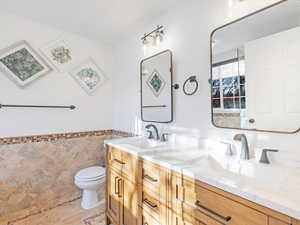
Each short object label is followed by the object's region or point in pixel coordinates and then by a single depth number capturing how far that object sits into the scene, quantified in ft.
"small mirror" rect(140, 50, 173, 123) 5.78
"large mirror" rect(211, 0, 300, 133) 3.29
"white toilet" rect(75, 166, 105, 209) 6.35
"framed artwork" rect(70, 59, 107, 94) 7.77
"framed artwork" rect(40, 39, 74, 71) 6.98
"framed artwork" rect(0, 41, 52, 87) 6.12
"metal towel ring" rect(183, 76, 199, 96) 4.87
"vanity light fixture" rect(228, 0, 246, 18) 4.05
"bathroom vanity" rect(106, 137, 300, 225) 2.14
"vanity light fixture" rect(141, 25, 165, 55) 5.98
